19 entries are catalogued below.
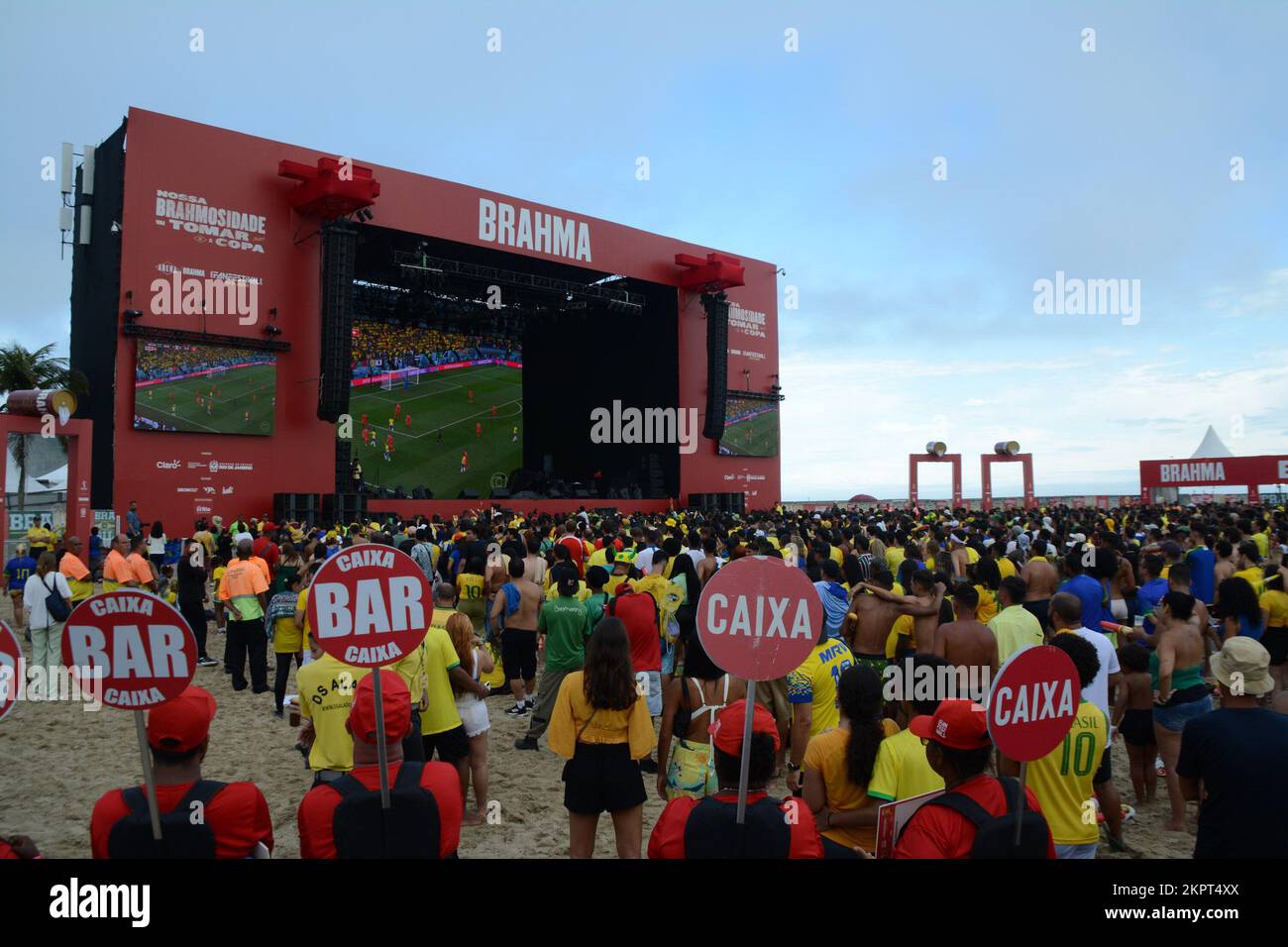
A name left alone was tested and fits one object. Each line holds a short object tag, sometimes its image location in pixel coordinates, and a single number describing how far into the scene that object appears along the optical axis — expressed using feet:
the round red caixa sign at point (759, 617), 8.78
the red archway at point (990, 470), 113.29
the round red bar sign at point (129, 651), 8.32
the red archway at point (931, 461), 110.73
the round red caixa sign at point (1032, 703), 7.98
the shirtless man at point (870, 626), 19.99
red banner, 115.37
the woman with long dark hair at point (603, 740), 12.13
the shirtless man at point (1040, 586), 21.30
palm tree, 85.35
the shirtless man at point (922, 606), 19.66
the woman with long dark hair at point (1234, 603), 17.65
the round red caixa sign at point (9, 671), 8.00
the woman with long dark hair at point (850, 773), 10.48
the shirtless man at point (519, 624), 24.66
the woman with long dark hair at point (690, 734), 13.39
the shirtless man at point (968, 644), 16.92
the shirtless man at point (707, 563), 28.66
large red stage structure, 58.59
